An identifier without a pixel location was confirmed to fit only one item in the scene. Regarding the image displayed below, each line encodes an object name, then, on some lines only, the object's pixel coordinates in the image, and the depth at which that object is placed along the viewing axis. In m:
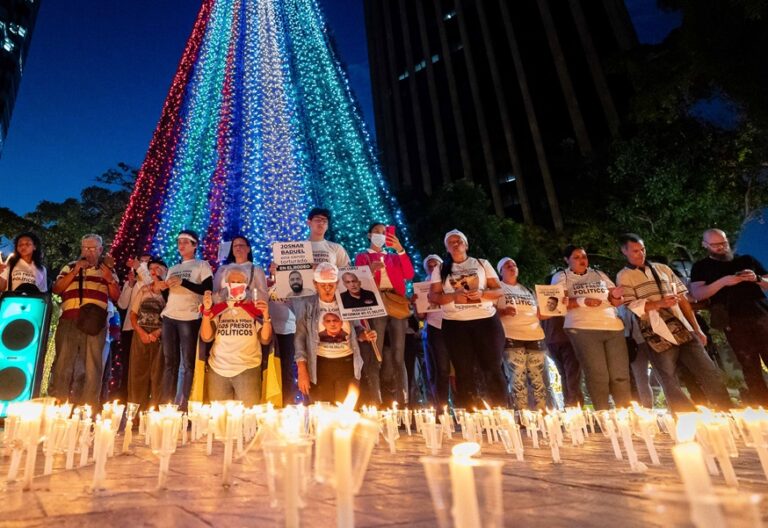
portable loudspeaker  4.59
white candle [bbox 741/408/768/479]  2.11
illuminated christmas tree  11.51
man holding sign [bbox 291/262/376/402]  4.27
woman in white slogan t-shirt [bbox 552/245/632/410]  4.81
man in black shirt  4.79
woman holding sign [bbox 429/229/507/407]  4.80
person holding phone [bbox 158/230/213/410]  5.05
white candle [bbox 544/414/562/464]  2.96
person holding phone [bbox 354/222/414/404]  5.45
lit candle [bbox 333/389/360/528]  1.12
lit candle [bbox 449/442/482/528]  1.00
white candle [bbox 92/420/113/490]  2.13
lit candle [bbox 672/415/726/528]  0.74
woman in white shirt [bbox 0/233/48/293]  5.23
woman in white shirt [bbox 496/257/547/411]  5.41
